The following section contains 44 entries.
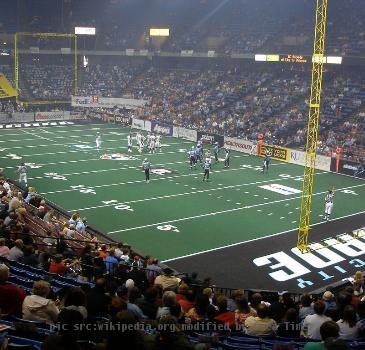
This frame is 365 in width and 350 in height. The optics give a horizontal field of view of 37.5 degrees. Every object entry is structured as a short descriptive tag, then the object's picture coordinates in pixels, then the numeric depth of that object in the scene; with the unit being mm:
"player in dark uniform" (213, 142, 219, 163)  38031
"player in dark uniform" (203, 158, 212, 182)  31638
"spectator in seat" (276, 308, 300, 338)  7773
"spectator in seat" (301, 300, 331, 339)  7547
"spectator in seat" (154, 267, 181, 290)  10062
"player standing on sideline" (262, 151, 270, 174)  34806
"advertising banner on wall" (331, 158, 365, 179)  35156
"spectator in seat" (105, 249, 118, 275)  12724
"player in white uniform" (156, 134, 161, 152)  42388
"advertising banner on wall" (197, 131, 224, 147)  45719
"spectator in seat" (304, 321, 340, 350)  5922
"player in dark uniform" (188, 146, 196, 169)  35250
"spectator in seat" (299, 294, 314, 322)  9148
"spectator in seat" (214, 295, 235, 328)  7793
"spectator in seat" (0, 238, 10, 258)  10631
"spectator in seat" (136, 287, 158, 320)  7926
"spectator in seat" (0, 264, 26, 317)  6926
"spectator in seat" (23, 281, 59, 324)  6824
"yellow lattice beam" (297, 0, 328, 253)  19375
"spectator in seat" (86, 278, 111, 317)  7492
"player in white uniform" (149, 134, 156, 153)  41656
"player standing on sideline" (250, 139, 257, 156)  42375
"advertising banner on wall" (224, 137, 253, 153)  43281
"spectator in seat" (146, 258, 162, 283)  12080
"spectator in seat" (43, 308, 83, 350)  5066
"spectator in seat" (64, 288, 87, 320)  6523
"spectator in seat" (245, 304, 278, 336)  7617
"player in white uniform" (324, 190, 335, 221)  24766
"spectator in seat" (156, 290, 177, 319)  7395
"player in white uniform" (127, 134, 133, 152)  40844
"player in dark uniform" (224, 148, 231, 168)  36344
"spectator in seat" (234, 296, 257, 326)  8125
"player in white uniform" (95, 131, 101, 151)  41125
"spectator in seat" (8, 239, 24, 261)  10748
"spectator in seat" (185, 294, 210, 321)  7957
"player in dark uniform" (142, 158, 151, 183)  31062
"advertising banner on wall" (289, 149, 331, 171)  37500
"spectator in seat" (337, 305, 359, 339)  7332
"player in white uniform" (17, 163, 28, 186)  28922
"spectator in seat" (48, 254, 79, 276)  10438
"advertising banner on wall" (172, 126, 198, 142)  48531
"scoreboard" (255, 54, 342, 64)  49188
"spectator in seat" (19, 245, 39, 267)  10711
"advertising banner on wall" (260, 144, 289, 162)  40062
